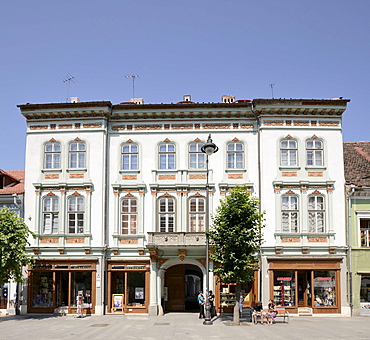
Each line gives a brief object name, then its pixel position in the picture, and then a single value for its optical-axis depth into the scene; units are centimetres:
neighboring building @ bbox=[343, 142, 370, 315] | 2975
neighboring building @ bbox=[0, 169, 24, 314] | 3094
